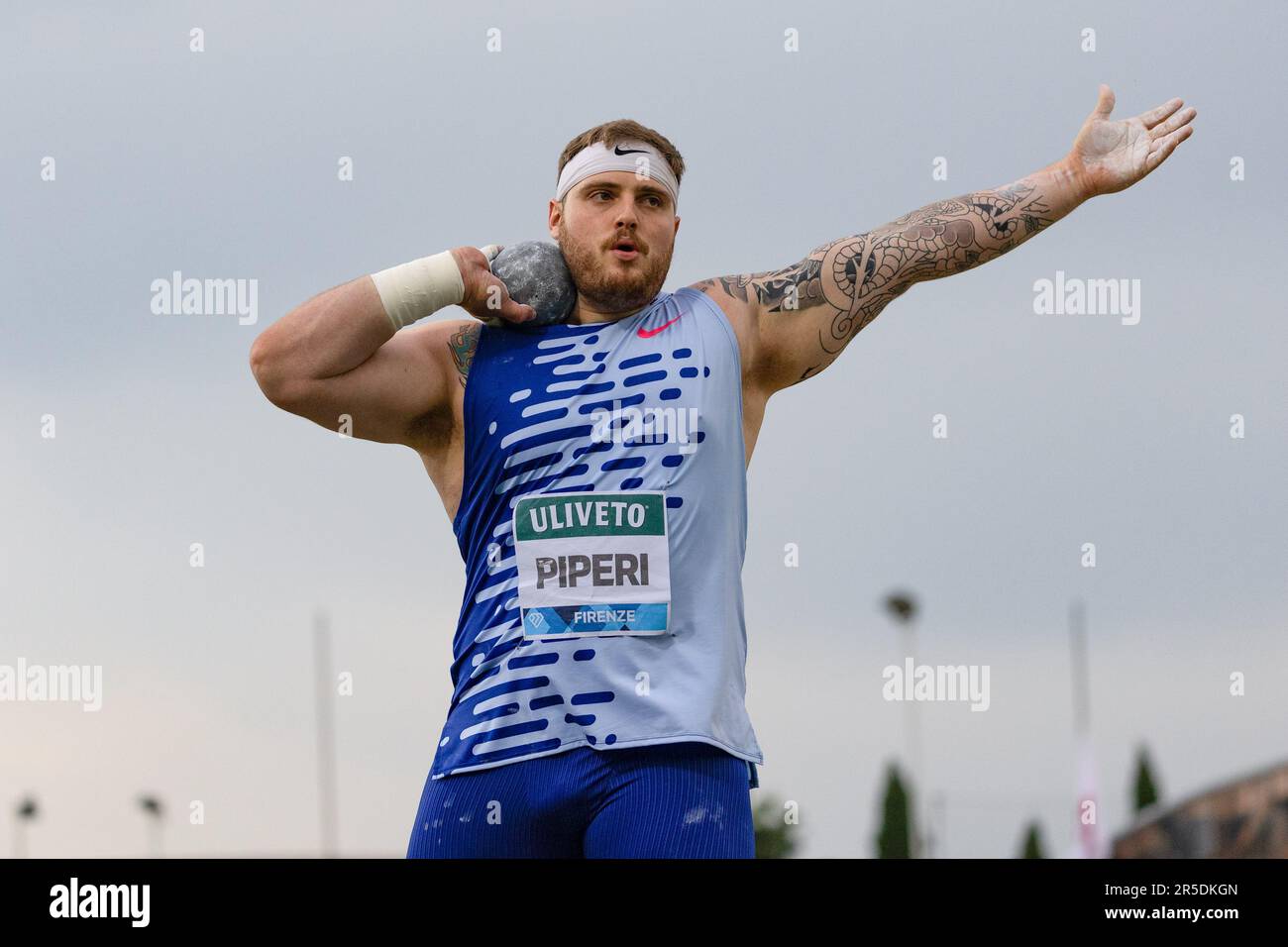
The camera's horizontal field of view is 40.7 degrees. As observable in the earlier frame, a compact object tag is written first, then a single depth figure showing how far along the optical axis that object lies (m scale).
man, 5.57
